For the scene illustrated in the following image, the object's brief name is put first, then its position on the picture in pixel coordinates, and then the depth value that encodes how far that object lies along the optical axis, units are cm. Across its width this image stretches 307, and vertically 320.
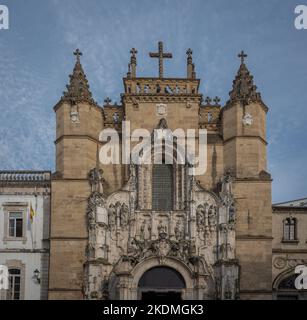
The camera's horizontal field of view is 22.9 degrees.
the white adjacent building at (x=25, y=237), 3675
